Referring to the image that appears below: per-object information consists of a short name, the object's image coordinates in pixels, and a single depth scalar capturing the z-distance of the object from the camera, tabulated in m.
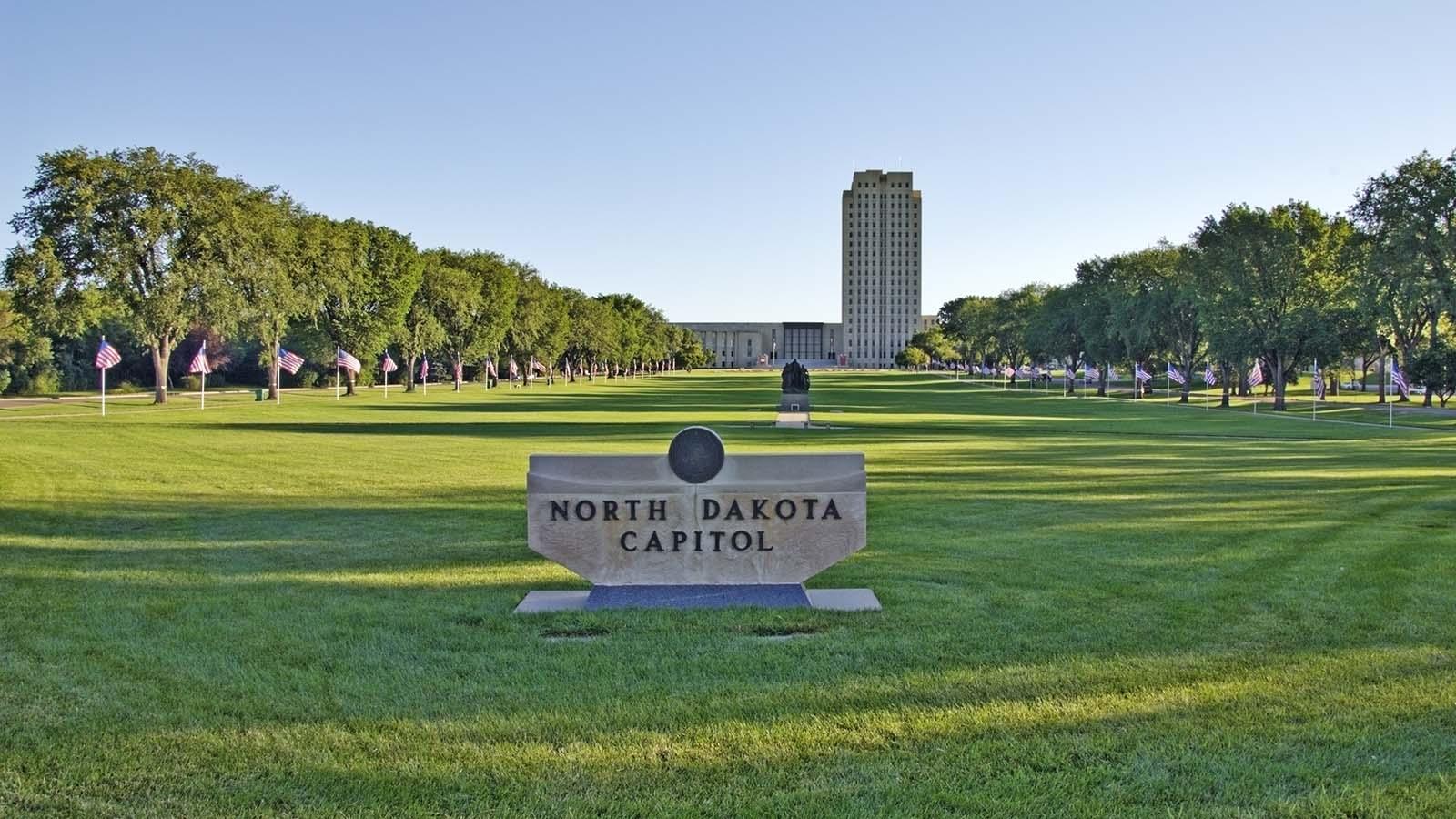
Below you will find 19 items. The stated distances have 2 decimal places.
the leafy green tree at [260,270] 52.88
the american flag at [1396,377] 45.94
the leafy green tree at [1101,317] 81.62
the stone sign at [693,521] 9.13
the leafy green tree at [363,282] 63.19
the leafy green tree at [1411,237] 46.06
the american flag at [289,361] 54.78
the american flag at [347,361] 62.19
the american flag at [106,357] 43.47
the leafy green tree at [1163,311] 71.44
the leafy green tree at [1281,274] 57.28
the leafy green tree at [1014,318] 115.31
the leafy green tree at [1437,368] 54.53
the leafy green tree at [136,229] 48.25
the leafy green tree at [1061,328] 89.31
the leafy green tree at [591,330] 111.12
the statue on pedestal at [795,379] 42.88
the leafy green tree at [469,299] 78.19
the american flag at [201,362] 50.34
